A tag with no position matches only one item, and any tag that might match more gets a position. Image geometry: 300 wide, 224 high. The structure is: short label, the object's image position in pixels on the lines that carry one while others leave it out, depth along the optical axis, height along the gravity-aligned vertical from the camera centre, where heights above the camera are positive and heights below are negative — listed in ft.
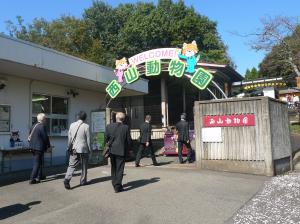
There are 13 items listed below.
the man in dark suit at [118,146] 17.27 -1.17
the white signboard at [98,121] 30.30 +1.06
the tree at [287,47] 49.58 +15.94
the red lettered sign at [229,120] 22.64 +0.63
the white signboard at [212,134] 23.62 -0.65
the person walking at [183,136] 27.04 -0.88
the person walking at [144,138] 26.01 -0.98
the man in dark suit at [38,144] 19.97 -1.09
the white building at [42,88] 22.62 +5.05
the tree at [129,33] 74.88 +30.79
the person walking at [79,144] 18.27 -1.06
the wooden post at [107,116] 29.84 +1.62
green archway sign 24.96 +6.80
